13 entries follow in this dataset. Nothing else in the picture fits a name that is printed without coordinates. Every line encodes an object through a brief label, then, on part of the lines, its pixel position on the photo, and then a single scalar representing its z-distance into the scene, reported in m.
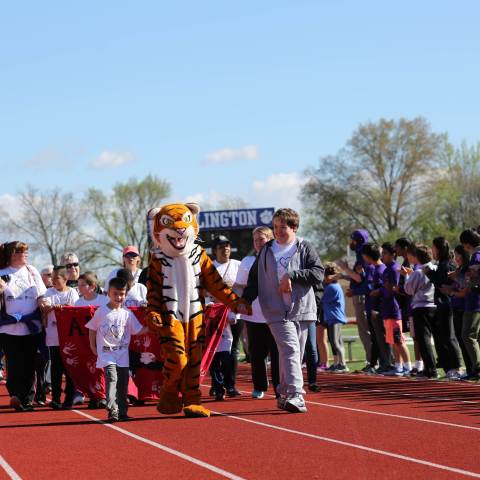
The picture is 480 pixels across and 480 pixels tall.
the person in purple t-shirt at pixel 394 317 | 16.62
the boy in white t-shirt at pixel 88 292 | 13.47
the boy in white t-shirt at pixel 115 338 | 11.44
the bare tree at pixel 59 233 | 75.94
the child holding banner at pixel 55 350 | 13.24
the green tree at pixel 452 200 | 64.81
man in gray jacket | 11.47
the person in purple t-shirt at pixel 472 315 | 14.35
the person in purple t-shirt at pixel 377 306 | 17.02
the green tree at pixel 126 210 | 76.44
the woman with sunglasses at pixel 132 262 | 13.58
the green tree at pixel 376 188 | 64.81
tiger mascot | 11.16
